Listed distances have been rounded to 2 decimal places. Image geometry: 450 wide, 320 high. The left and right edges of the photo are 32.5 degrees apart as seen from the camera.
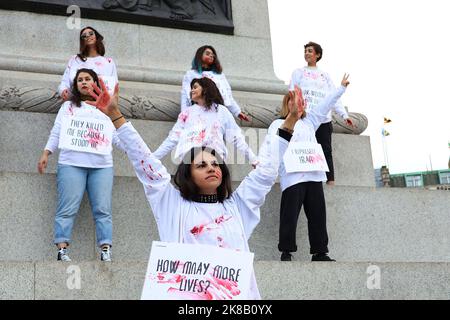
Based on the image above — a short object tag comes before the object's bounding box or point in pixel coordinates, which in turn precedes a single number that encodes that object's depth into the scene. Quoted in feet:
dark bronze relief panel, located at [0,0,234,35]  34.73
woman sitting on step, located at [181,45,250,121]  31.19
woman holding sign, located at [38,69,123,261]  23.73
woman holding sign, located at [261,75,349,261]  25.46
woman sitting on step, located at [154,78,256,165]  27.89
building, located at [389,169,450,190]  259.19
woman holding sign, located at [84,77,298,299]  15.89
